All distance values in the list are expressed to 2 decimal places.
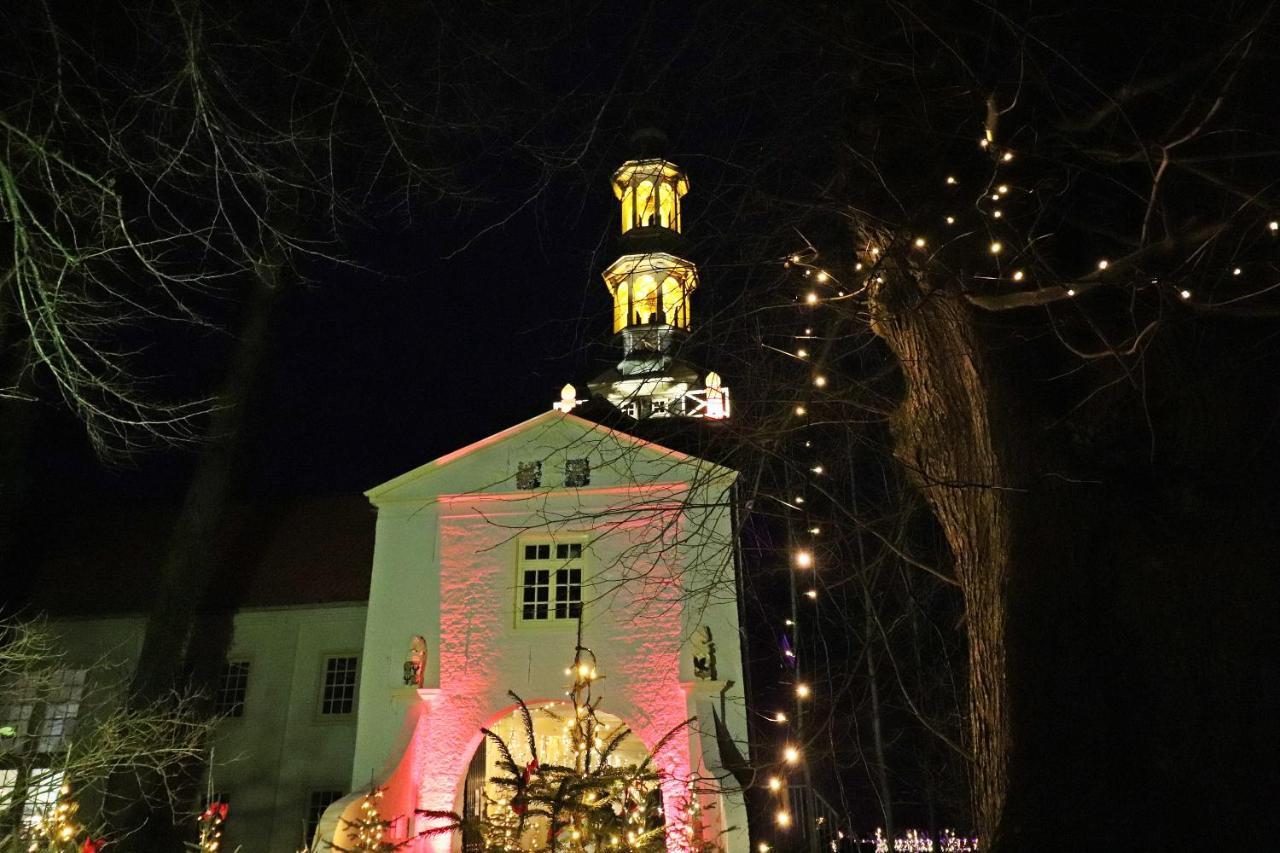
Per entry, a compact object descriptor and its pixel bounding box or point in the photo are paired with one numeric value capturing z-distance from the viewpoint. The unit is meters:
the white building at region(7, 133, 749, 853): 13.88
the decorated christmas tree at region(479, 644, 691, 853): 8.06
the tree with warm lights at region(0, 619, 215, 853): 10.70
